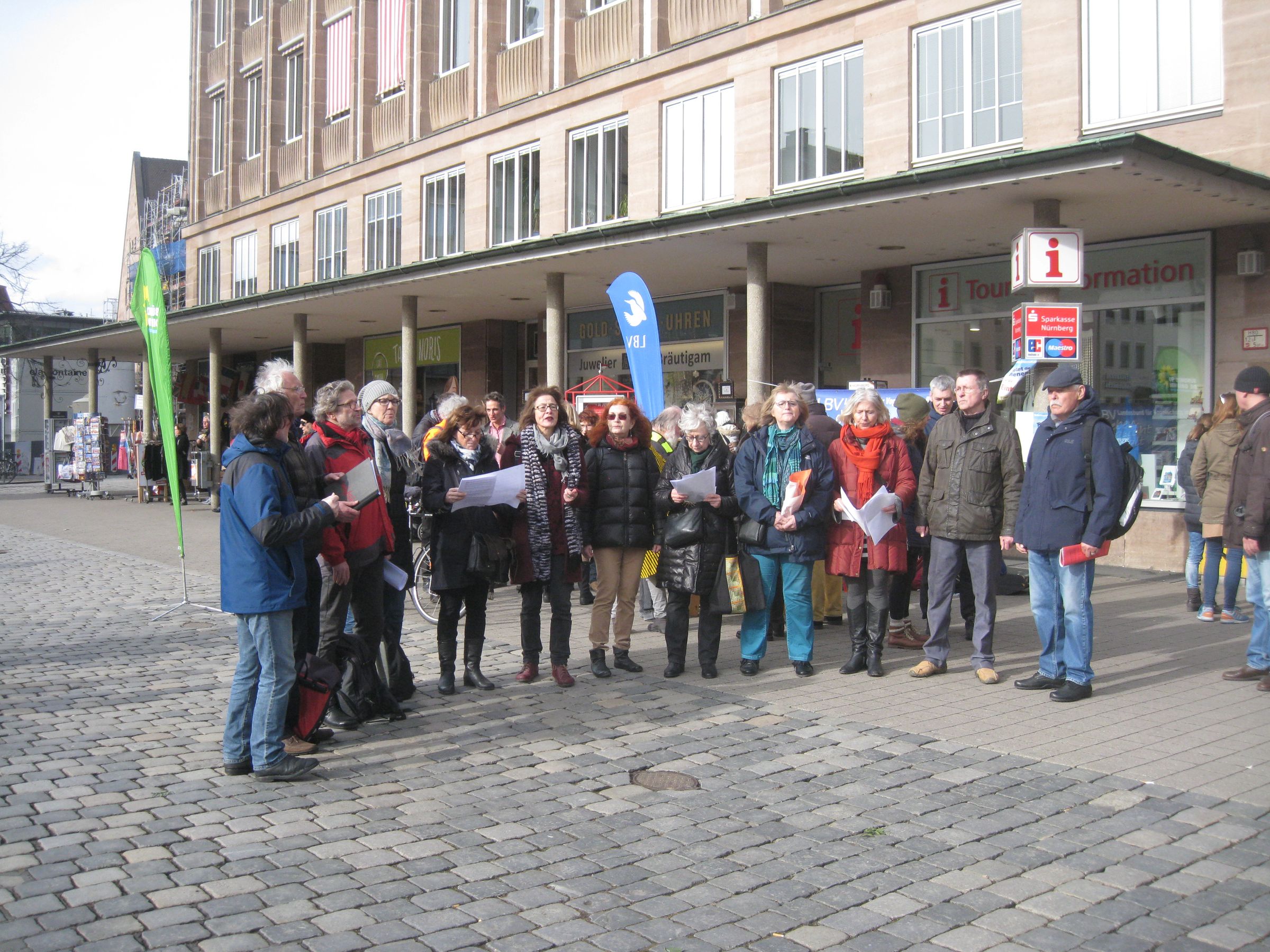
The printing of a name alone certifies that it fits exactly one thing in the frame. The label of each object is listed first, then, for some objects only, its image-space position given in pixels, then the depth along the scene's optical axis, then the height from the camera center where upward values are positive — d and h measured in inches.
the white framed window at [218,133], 1448.1 +410.1
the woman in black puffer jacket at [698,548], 302.5 -28.7
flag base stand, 419.3 -60.7
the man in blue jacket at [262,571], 211.8 -24.2
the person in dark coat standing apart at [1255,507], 293.3 -17.8
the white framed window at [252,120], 1358.3 +397.9
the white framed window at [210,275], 1429.6 +221.2
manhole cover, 215.5 -65.8
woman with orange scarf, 309.0 -23.2
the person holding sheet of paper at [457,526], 282.8 -21.1
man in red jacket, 242.5 -21.0
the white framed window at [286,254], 1248.8 +217.2
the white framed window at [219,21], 1450.5 +555.4
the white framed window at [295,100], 1267.2 +392.5
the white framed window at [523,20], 930.1 +358.0
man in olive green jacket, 295.4 -16.4
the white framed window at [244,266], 1347.2 +219.1
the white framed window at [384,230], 1079.6 +211.2
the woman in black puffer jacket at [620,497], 302.5 -14.6
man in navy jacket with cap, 272.7 -17.8
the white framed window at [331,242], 1159.6 +213.7
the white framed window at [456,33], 1017.5 +378.2
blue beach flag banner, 438.6 +39.4
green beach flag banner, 407.5 +41.2
